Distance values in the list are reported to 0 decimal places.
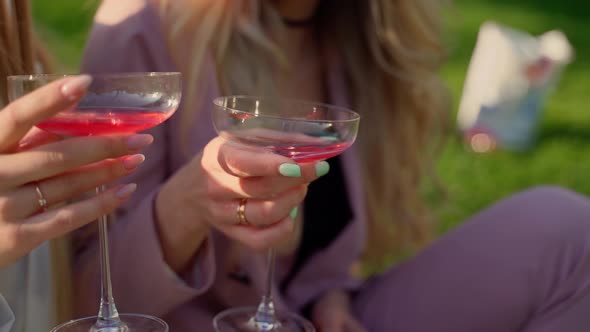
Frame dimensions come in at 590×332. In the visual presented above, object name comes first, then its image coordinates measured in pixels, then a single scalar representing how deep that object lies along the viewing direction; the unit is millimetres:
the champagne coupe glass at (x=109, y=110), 706
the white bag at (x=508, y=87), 2091
